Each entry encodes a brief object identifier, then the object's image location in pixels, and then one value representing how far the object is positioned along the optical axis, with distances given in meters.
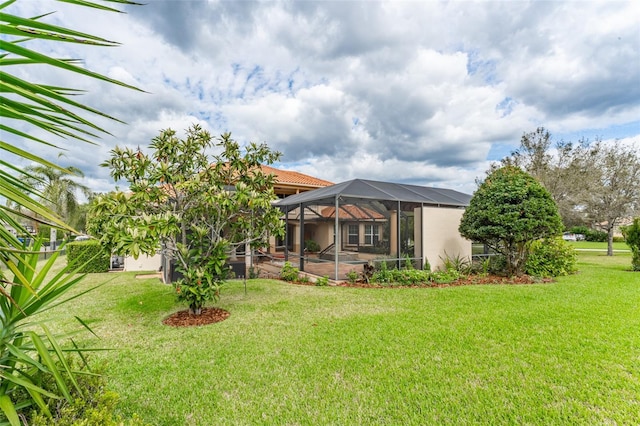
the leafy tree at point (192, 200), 5.80
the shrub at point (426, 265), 11.05
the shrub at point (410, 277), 9.77
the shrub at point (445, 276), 9.95
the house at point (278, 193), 10.65
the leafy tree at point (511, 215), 9.70
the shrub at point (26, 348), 1.65
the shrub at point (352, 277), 9.95
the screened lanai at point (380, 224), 10.75
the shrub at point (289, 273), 10.74
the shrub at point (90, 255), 12.21
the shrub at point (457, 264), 11.45
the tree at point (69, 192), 20.92
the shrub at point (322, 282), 9.77
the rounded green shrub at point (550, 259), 11.27
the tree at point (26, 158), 1.06
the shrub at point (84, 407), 1.85
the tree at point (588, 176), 19.66
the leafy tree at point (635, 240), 12.57
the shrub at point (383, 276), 9.91
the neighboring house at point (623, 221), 19.98
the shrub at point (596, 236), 35.66
